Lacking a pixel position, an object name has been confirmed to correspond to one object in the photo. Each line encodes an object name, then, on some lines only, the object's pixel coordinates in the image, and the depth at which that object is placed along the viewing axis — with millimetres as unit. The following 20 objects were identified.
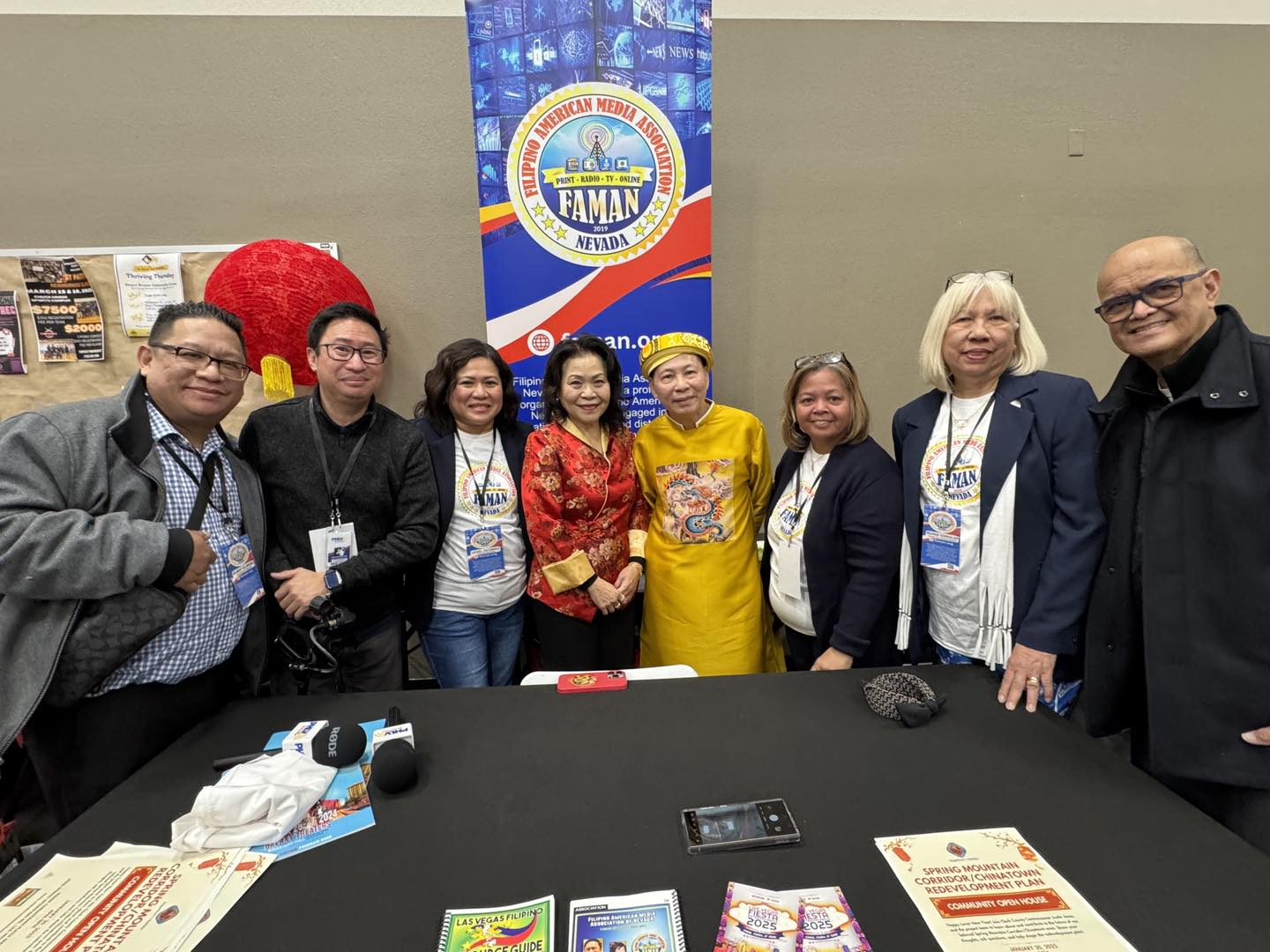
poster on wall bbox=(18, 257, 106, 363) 2582
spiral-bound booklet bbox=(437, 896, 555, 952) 681
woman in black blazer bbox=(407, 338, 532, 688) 1920
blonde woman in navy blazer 1379
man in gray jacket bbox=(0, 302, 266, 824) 1114
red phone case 1297
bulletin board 2596
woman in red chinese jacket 1910
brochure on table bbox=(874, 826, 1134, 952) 682
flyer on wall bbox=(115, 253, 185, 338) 2598
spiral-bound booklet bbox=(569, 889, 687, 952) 678
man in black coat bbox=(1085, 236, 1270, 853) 1122
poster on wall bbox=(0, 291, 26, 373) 2598
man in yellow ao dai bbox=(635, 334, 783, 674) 1925
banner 2180
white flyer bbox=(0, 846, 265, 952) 703
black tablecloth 733
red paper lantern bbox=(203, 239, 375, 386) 2180
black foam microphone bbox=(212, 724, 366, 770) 1024
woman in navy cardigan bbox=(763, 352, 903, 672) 1655
